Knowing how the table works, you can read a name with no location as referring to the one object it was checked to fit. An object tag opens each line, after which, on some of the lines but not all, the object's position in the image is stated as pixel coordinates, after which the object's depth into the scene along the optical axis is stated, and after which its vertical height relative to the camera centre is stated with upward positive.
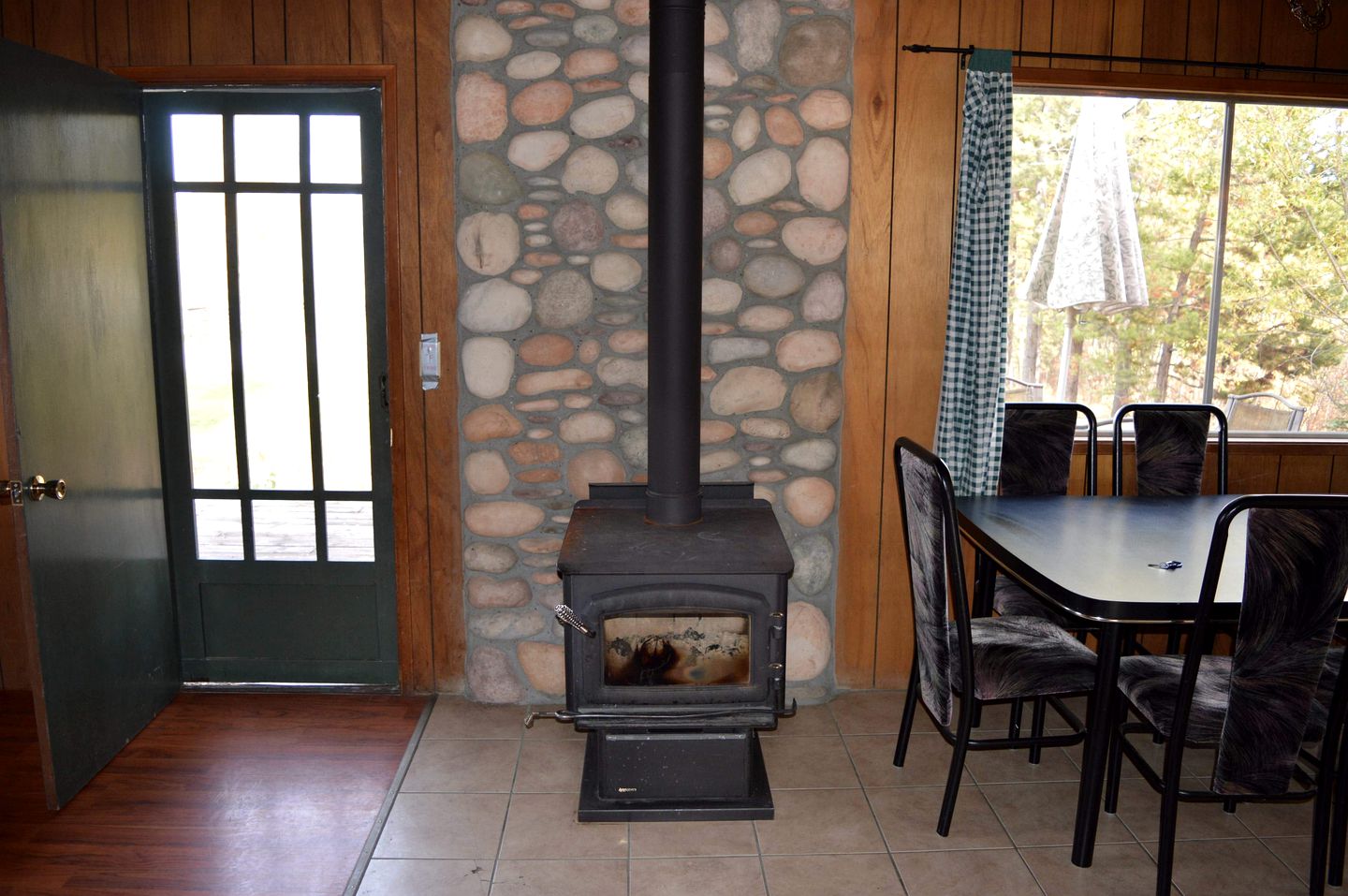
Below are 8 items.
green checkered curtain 2.94 +0.10
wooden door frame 2.91 -0.12
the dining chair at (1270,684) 1.88 -0.74
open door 2.41 -0.24
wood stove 2.41 -0.78
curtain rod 2.95 +0.85
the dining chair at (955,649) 2.32 -0.84
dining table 2.06 -0.57
